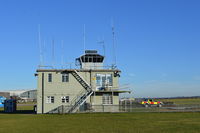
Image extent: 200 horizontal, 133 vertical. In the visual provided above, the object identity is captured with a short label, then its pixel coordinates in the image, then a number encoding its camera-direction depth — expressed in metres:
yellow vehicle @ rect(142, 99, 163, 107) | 65.67
